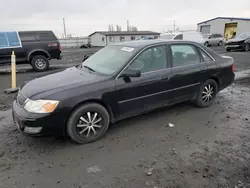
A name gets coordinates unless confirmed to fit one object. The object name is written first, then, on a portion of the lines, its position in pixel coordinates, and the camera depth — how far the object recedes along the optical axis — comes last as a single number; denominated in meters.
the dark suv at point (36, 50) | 9.80
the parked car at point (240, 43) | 18.70
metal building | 32.09
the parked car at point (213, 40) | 26.39
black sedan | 3.17
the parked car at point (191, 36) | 24.71
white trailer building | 42.47
